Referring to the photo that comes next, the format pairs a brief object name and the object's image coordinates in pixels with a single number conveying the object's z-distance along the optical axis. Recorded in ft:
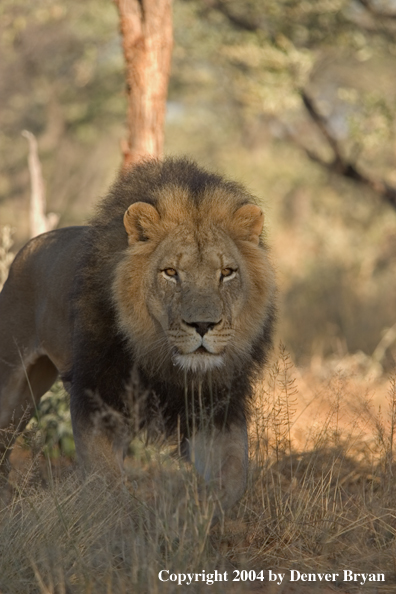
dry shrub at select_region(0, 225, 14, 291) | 45.60
